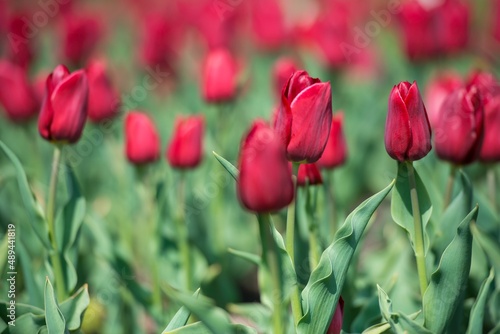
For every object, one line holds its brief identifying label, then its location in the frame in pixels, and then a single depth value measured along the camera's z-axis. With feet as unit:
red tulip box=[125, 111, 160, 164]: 6.48
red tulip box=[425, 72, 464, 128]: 6.72
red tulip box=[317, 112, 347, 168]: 6.30
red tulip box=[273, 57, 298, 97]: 6.83
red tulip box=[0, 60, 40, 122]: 6.87
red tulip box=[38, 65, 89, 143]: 6.06
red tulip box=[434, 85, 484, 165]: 6.05
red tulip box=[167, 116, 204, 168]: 6.45
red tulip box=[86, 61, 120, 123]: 6.77
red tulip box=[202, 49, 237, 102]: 6.93
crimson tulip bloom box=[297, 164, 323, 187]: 6.10
